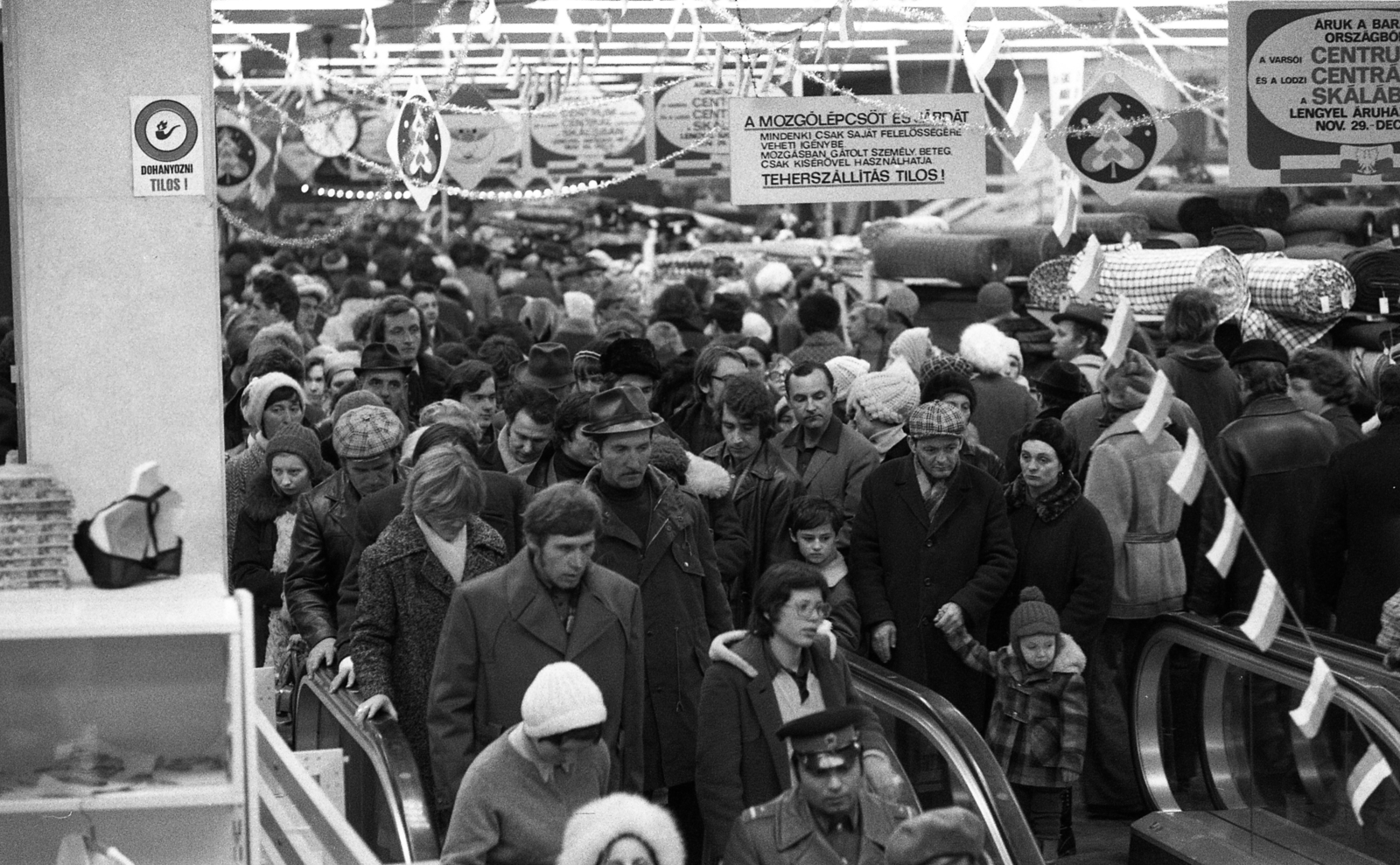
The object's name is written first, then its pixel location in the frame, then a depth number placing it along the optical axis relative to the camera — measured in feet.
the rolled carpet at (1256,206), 47.55
